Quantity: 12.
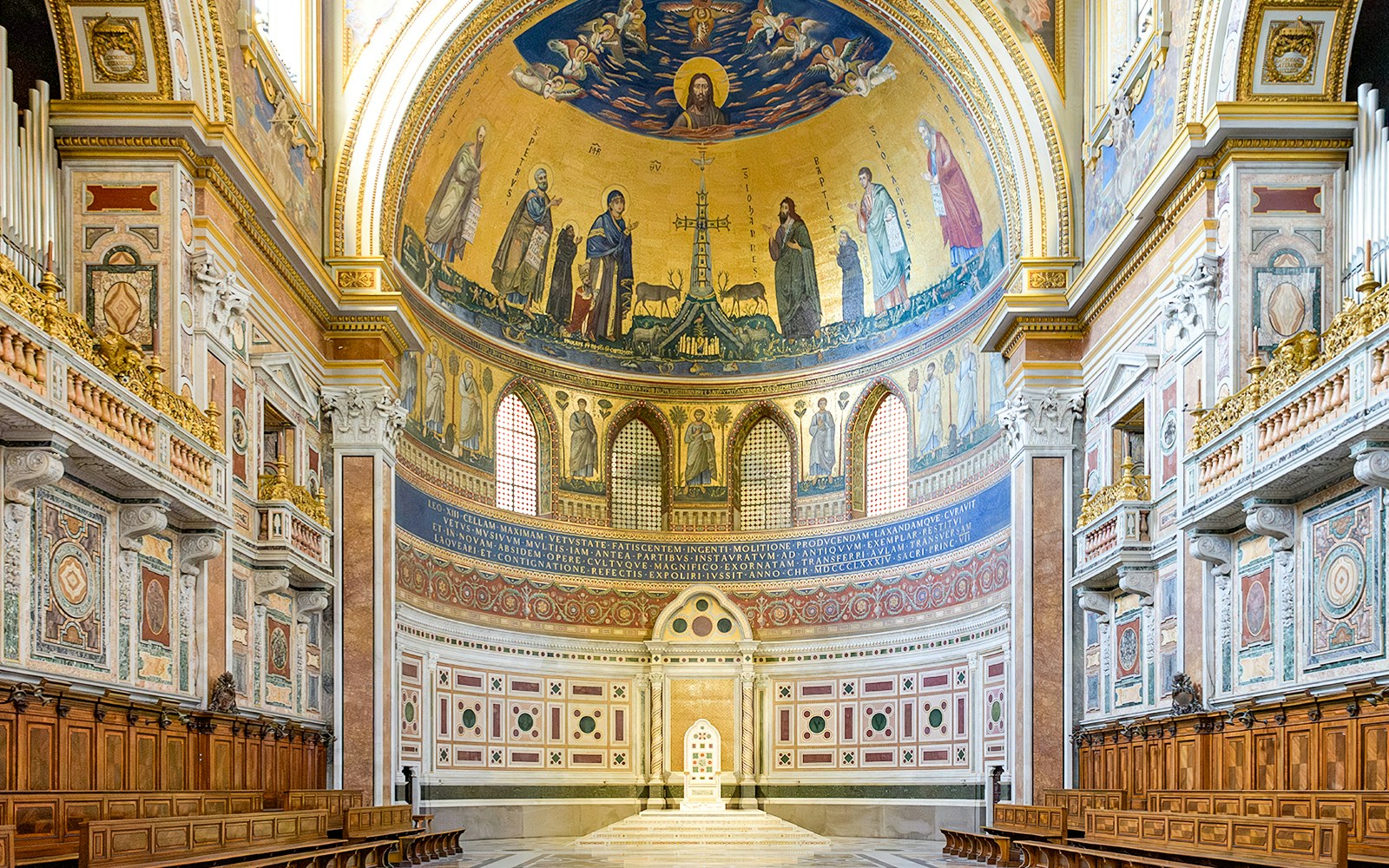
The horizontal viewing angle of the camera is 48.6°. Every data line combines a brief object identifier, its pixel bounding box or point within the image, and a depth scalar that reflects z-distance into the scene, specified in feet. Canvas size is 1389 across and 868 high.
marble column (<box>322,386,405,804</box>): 91.50
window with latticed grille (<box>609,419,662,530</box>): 127.24
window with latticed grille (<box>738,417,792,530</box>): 126.93
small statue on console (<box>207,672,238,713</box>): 69.10
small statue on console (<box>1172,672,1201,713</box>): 69.31
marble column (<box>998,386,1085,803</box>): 91.76
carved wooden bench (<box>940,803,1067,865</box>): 73.97
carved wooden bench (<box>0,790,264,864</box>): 48.19
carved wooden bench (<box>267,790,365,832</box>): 72.33
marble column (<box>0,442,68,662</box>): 51.85
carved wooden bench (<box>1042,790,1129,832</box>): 74.90
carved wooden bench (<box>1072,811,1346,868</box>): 46.39
